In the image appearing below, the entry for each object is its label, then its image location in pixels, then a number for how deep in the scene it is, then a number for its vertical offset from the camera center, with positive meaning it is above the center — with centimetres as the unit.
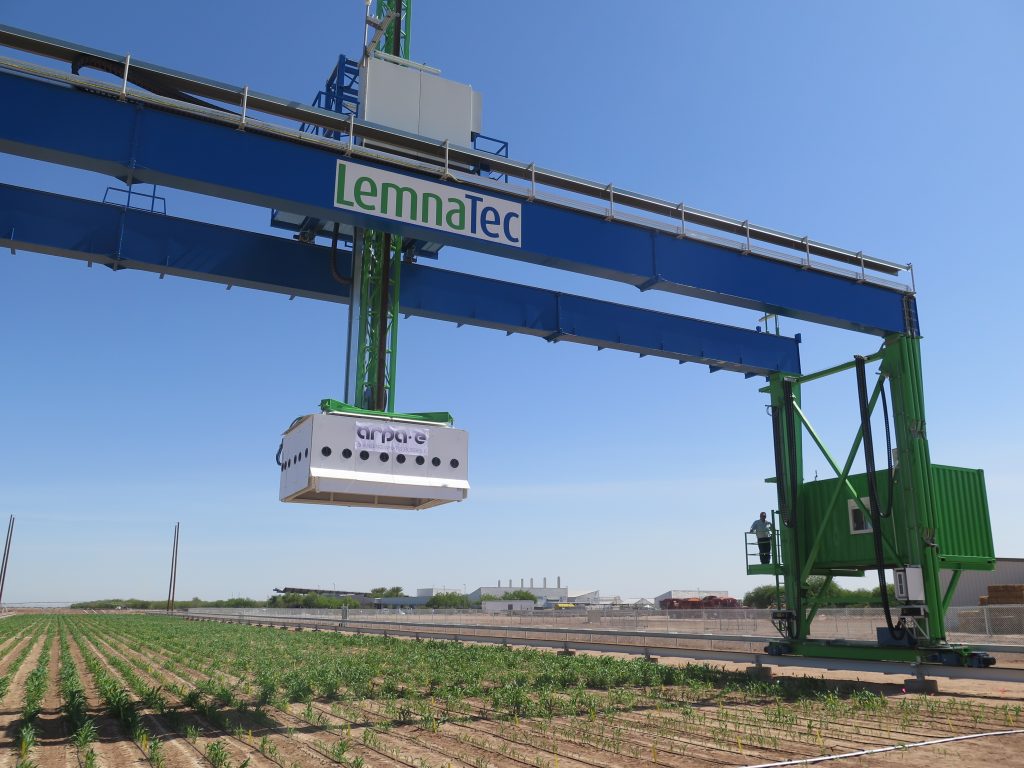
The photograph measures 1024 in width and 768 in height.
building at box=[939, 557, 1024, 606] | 4084 -64
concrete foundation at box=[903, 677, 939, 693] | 1331 -198
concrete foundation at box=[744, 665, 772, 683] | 1510 -204
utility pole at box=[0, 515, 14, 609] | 7850 +59
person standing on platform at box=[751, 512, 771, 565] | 1705 +56
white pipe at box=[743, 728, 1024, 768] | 720 -180
